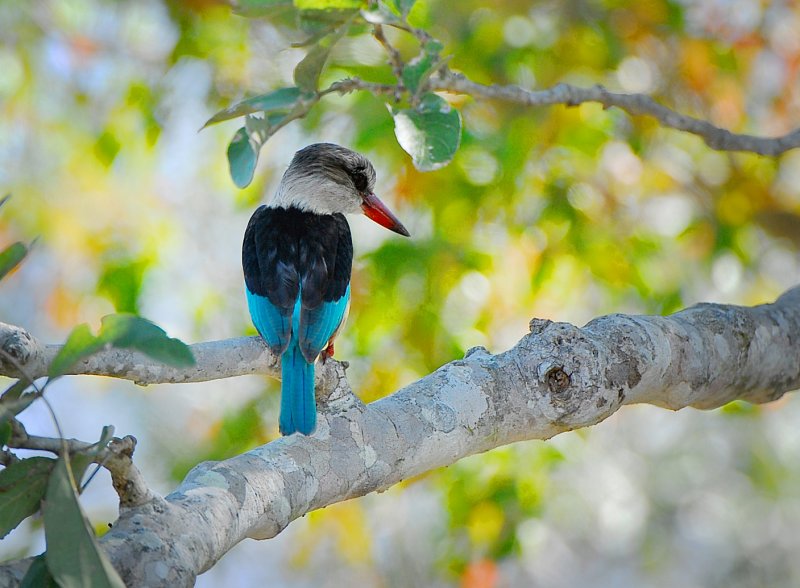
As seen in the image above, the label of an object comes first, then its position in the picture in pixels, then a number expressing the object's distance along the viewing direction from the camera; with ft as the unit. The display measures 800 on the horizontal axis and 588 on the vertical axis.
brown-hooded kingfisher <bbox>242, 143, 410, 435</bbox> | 25.07
